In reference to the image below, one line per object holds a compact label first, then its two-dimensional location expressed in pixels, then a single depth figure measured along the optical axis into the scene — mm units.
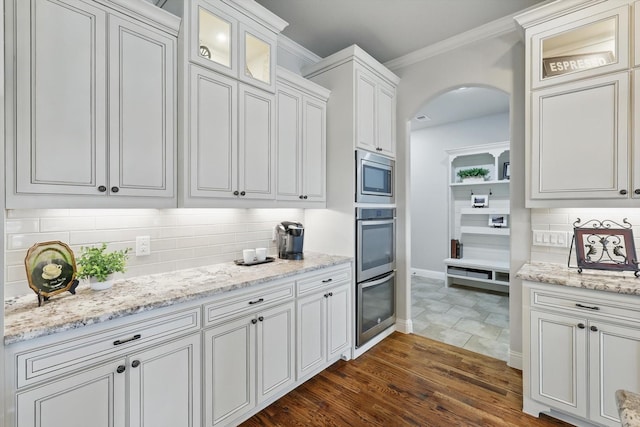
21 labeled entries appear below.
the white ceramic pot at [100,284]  1604
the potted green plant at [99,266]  1558
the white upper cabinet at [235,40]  1905
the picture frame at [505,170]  4801
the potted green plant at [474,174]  5027
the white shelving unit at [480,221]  4788
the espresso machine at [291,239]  2584
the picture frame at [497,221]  4887
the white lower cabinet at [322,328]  2260
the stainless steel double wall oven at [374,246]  2788
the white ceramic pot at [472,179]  5020
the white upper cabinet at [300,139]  2494
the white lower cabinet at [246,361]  1708
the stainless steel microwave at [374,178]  2771
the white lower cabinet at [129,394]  1190
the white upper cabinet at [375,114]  2793
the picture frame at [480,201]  5073
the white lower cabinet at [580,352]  1695
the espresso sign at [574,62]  2012
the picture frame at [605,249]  1959
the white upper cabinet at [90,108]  1342
